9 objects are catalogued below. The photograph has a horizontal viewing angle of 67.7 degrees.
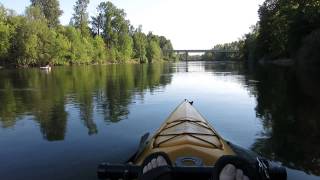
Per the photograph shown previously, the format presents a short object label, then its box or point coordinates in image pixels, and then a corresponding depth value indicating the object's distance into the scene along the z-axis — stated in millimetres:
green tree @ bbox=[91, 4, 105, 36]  68363
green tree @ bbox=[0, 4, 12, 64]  47366
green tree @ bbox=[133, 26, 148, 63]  85063
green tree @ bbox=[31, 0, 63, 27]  64596
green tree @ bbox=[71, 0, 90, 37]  64777
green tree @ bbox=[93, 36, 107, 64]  66305
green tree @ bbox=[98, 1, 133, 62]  68084
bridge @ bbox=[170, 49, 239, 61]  105872
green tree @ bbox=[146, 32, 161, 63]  94731
